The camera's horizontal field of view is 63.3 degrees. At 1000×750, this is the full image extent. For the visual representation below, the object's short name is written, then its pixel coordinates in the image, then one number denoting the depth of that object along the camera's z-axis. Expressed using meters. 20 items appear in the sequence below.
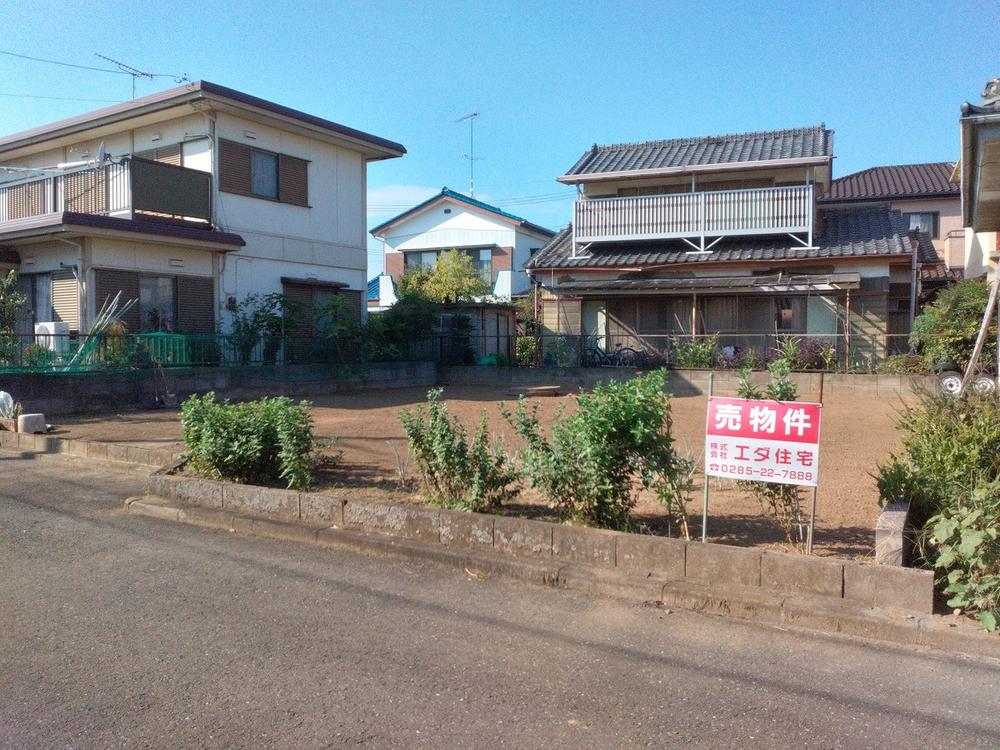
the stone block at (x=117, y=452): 9.31
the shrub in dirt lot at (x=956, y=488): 4.38
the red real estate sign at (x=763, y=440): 4.97
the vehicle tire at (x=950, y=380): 15.23
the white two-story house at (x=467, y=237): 35.47
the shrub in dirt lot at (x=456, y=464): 6.12
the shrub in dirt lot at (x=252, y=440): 6.98
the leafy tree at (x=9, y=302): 13.68
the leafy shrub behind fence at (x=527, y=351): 21.11
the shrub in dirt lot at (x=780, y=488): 5.34
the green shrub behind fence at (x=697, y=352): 19.06
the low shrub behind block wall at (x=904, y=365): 16.91
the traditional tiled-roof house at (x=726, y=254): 19.78
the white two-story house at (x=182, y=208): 15.59
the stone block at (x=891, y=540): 4.69
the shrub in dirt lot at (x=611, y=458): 5.40
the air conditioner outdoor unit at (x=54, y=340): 12.78
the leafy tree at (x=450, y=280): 29.05
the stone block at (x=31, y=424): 10.68
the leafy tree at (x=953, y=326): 16.36
